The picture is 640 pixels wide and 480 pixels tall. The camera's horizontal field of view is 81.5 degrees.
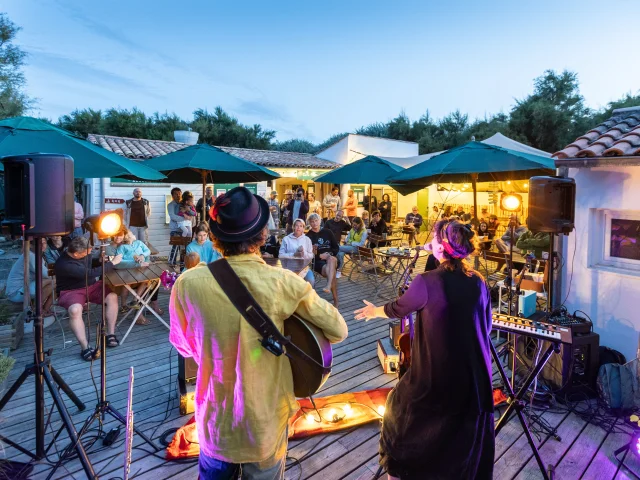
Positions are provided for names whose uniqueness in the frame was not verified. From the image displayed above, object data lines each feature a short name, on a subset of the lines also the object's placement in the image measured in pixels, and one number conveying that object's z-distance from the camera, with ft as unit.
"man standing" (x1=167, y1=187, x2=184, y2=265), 29.49
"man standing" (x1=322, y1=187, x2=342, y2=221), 43.16
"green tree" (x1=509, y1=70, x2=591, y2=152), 75.87
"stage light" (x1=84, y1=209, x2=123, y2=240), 8.82
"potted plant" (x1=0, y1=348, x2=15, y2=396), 10.00
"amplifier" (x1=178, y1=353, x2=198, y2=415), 10.44
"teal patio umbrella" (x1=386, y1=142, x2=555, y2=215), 16.19
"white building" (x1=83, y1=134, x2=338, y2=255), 34.22
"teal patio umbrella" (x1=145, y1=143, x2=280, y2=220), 17.89
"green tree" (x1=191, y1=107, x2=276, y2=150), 95.40
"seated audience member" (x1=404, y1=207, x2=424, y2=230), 41.63
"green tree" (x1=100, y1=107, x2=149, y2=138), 82.74
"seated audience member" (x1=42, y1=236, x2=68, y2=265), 18.74
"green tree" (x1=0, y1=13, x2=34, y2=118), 65.26
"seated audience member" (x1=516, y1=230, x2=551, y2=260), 21.68
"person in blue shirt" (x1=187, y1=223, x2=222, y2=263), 16.55
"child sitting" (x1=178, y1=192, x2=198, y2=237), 28.58
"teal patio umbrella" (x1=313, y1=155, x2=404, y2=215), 27.22
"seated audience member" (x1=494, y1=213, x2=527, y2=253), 26.34
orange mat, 8.90
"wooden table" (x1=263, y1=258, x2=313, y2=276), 17.17
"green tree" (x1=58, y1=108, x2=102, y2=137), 84.99
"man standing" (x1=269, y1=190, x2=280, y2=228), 39.69
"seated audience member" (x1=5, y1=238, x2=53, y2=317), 16.07
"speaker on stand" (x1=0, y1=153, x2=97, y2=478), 7.61
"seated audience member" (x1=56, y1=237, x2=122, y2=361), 14.33
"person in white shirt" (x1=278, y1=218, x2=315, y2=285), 19.60
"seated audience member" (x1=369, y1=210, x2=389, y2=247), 33.60
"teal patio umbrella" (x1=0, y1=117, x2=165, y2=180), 12.90
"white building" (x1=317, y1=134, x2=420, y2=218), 64.34
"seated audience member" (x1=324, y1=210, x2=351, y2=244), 27.76
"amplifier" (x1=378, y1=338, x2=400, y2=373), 13.01
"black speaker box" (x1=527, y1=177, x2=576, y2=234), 11.24
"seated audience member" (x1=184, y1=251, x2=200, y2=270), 15.42
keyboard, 8.20
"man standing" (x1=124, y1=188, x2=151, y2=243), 30.89
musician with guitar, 4.16
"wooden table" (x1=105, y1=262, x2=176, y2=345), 15.34
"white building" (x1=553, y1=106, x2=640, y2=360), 12.77
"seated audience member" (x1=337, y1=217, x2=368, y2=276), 26.96
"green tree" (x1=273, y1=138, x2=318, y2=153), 142.61
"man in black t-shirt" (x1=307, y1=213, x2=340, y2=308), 21.57
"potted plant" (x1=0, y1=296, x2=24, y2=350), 14.52
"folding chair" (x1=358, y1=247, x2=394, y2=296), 23.75
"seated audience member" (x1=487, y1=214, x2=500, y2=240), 39.63
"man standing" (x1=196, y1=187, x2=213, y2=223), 29.89
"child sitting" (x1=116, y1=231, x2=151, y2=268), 16.61
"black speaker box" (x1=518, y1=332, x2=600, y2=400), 11.55
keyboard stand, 7.72
